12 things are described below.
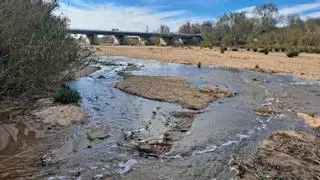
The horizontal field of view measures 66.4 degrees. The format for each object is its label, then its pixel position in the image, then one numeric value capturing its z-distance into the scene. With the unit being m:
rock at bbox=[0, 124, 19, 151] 7.74
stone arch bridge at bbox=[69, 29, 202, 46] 75.43
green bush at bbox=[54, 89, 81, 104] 11.60
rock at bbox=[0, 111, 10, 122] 9.20
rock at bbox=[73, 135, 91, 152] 7.66
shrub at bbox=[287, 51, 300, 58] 32.37
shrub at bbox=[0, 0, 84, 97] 6.53
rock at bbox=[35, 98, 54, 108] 10.71
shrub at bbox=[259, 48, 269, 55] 36.13
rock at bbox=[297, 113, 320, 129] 9.89
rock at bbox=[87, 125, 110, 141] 8.39
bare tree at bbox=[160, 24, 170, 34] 86.95
